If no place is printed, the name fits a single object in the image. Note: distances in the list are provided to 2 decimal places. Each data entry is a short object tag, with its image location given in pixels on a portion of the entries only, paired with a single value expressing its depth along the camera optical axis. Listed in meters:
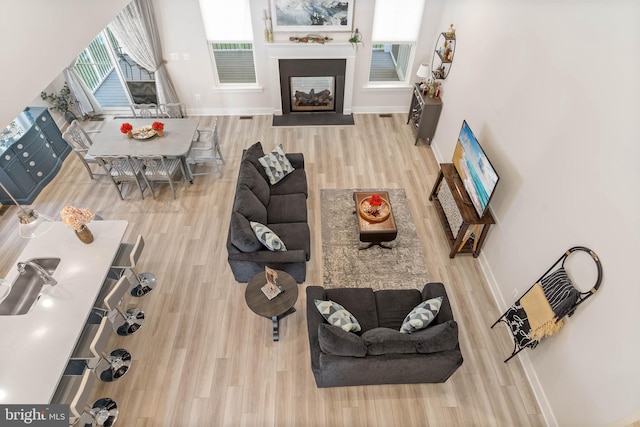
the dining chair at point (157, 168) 5.53
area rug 4.80
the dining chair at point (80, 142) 5.57
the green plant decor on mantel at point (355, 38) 6.59
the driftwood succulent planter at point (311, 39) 6.59
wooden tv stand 4.56
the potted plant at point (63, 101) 6.88
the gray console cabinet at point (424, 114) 6.47
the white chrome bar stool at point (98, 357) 3.26
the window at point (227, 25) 6.33
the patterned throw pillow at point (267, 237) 4.20
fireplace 6.99
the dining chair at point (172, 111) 6.45
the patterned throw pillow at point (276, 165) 5.35
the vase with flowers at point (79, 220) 3.78
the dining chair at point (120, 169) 5.50
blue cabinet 5.44
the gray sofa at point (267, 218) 4.22
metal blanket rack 3.07
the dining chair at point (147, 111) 6.44
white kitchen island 3.08
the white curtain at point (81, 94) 6.95
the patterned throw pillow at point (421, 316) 3.47
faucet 3.62
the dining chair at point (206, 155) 5.94
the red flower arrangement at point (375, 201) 5.07
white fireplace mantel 6.68
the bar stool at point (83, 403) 2.93
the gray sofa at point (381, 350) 3.20
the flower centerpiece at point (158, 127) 5.70
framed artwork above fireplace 6.24
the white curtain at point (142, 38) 6.09
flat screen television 4.21
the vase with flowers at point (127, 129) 5.57
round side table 3.83
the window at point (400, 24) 6.39
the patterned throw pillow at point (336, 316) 3.50
